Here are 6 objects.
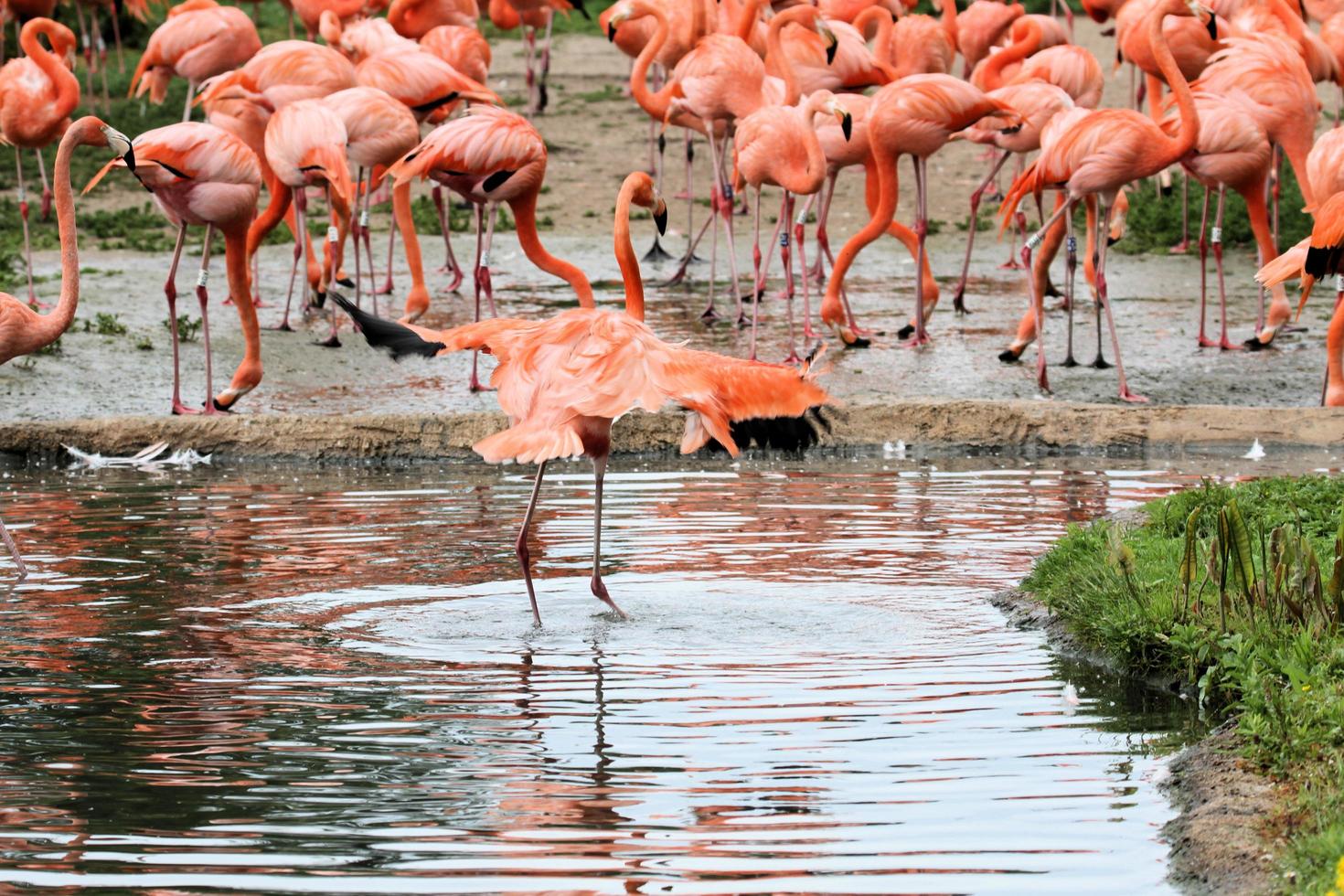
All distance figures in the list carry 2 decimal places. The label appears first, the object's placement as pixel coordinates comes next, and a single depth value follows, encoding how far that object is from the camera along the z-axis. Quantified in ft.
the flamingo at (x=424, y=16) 89.15
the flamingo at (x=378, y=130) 62.44
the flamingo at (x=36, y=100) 66.95
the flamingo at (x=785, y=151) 60.80
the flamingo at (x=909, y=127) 61.62
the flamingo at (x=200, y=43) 77.92
